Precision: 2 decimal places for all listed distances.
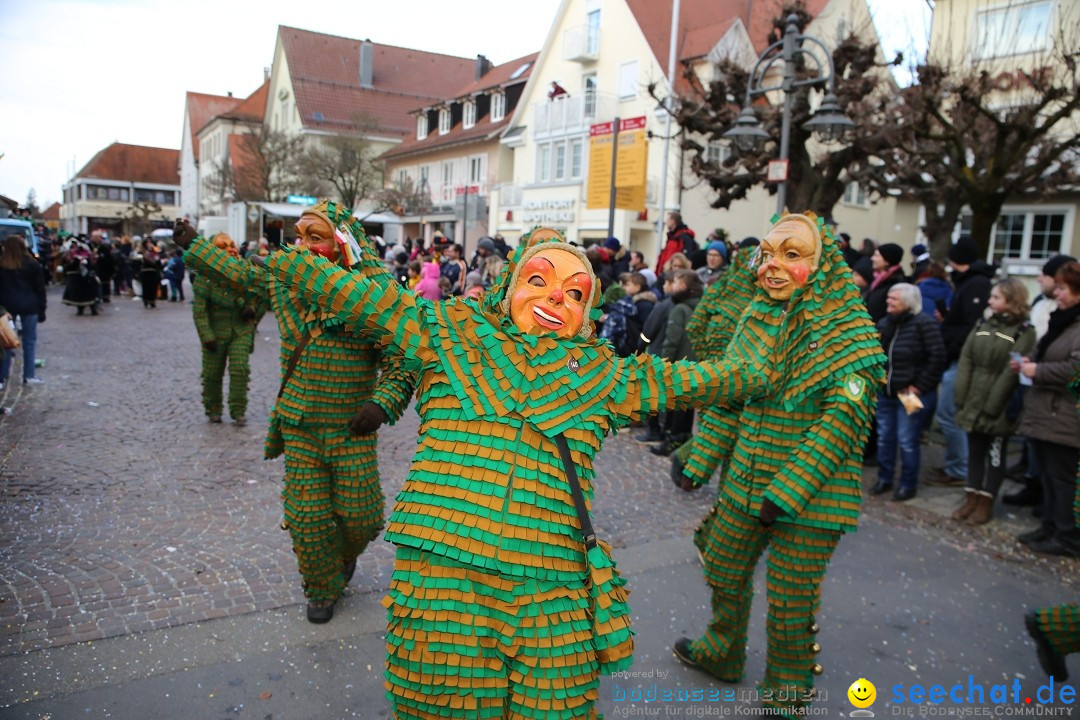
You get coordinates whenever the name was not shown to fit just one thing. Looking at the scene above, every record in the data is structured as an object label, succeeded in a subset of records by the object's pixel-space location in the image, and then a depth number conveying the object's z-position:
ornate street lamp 8.71
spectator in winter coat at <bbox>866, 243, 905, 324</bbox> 7.02
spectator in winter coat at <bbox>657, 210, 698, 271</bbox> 10.76
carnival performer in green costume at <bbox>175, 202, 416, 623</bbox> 3.67
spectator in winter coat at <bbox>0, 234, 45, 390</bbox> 8.89
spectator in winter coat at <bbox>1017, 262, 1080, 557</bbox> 5.10
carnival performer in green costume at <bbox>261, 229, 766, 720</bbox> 2.13
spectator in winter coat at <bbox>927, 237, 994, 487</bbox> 6.77
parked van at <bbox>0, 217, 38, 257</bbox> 16.88
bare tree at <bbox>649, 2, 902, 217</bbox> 13.24
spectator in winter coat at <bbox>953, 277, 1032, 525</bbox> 5.76
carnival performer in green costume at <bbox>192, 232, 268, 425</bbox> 7.56
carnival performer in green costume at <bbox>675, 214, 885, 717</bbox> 3.01
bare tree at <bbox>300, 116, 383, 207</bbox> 28.45
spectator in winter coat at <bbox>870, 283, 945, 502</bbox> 6.07
